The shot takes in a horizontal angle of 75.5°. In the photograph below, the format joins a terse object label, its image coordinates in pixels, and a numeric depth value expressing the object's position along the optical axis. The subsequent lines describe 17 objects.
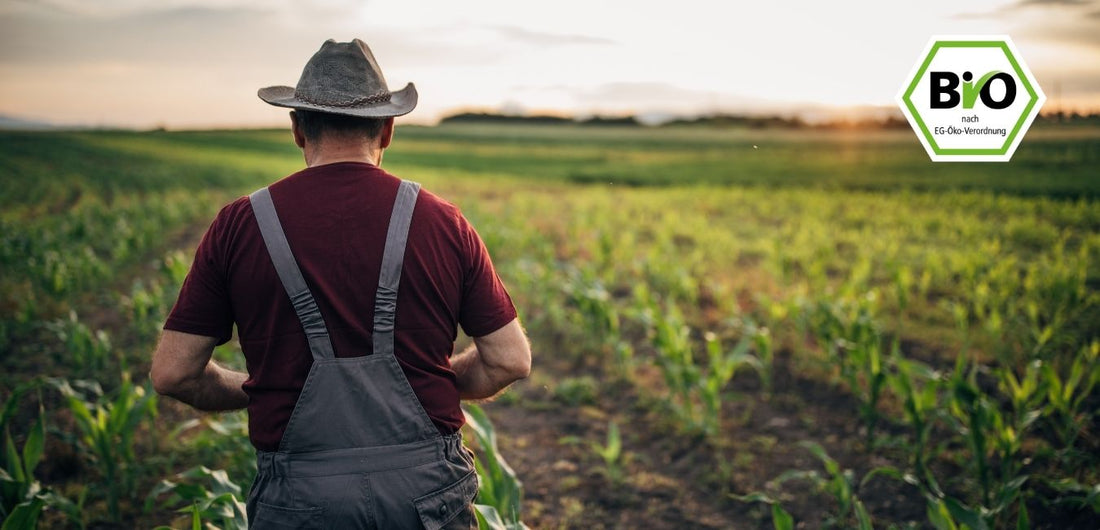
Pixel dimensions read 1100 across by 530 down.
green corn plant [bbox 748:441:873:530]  3.03
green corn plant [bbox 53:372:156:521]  3.90
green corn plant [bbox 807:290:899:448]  4.83
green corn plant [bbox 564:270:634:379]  6.40
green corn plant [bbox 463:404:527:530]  3.06
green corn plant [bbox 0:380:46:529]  3.24
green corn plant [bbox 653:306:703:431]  5.29
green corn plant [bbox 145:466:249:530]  2.84
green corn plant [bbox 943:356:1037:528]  4.00
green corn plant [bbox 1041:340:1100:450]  4.30
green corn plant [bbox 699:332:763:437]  5.12
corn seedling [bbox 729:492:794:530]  3.04
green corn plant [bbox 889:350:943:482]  4.37
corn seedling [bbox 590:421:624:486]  4.53
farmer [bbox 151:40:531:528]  1.88
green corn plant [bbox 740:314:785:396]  5.57
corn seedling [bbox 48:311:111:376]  5.78
